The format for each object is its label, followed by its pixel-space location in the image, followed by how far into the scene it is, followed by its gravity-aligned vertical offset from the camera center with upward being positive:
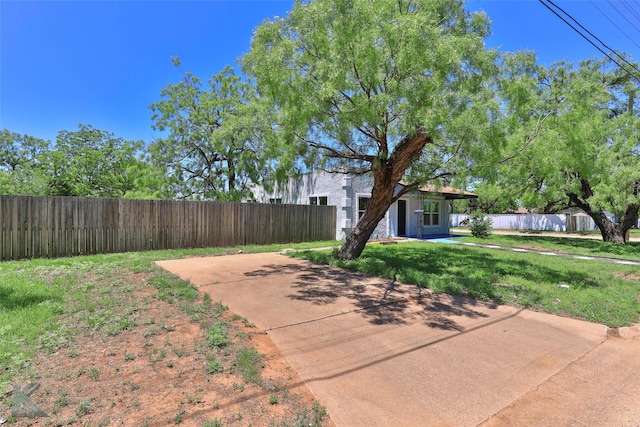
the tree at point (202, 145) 15.90 +3.60
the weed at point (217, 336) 3.54 -1.32
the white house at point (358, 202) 15.05 +0.88
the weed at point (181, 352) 3.29 -1.35
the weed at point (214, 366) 3.02 -1.38
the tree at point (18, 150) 25.99 +5.79
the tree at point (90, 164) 19.48 +3.54
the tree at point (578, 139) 7.18 +2.17
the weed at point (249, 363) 2.93 -1.40
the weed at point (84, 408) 2.34 -1.38
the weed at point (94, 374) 2.83 -1.36
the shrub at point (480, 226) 18.70 -0.45
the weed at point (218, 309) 4.47 -1.28
